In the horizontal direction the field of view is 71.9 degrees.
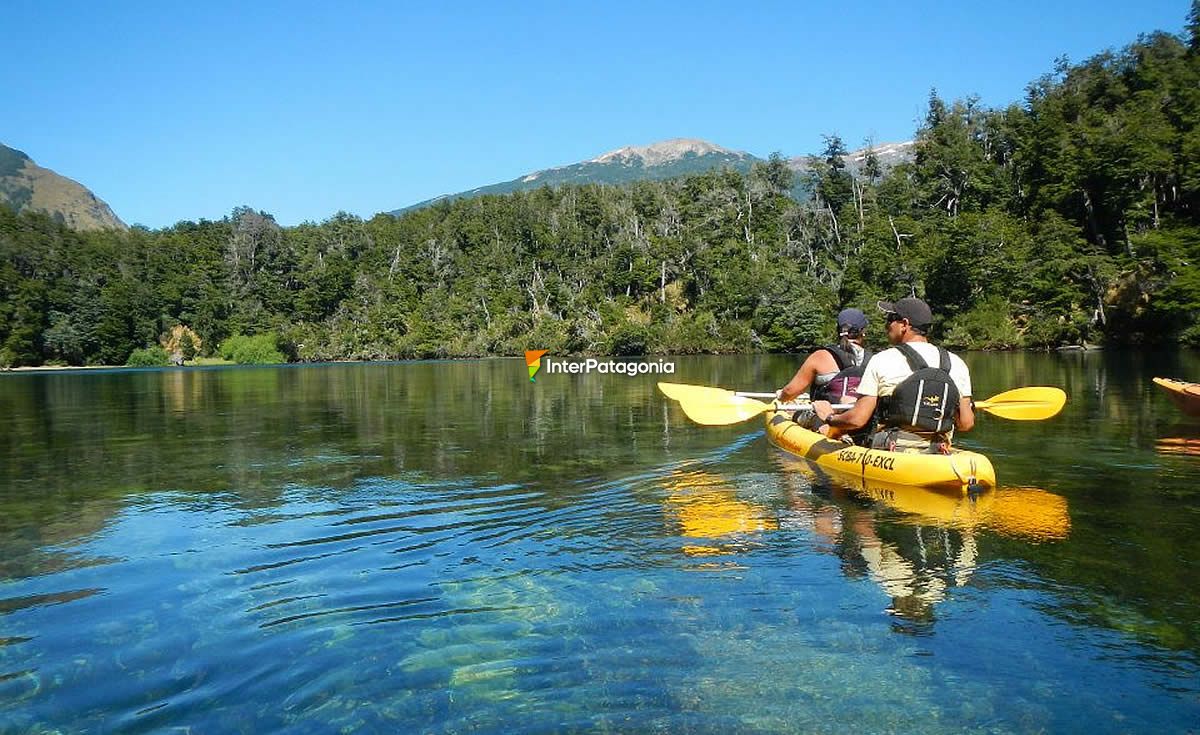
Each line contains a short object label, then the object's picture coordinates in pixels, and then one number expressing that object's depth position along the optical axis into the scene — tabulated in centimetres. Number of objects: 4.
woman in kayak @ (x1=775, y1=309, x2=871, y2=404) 998
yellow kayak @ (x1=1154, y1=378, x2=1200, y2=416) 1369
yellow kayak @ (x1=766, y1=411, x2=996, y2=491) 821
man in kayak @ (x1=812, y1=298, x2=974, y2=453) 834
